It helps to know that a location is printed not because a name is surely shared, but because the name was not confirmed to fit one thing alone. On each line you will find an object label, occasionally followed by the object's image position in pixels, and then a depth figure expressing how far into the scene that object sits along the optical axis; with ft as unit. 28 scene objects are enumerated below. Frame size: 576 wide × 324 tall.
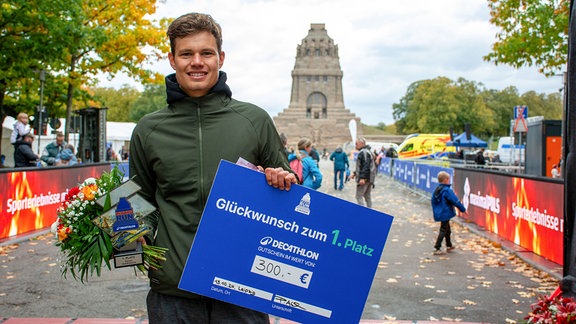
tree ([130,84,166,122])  349.00
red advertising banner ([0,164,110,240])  39.60
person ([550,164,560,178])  69.88
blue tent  146.89
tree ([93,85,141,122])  372.79
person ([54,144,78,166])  62.49
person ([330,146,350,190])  83.10
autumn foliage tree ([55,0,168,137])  85.76
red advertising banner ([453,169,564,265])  32.89
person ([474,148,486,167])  108.47
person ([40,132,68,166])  62.28
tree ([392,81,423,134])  427.74
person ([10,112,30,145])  52.75
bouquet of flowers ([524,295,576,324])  11.34
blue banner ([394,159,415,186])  90.38
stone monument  382.32
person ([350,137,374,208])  51.98
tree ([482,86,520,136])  369.30
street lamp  68.88
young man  9.25
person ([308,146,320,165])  82.91
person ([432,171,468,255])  37.68
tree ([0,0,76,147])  63.16
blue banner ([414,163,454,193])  68.13
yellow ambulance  179.11
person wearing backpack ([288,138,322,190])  41.95
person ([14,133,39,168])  53.16
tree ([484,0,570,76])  63.52
